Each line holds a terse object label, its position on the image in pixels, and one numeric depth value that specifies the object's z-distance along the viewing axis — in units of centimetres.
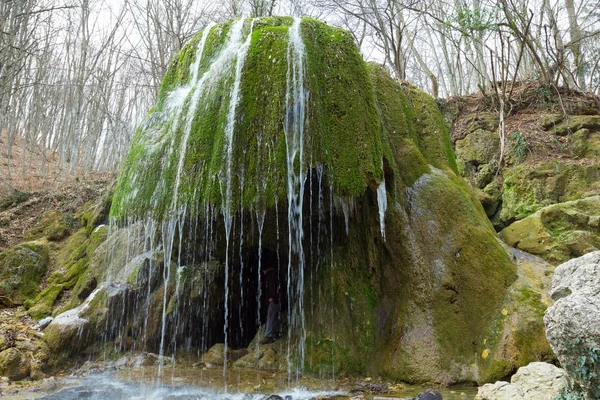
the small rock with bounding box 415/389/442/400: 428
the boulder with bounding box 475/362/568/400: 378
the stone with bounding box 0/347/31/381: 612
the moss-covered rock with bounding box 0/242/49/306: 984
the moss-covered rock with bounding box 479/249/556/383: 505
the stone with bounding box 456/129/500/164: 1169
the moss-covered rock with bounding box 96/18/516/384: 573
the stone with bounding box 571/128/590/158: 1048
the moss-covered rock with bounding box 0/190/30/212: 1416
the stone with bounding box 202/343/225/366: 701
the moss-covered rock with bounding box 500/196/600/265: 708
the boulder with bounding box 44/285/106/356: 701
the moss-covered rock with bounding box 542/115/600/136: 1098
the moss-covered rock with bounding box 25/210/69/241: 1232
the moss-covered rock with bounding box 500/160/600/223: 937
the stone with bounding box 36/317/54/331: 808
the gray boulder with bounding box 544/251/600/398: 302
